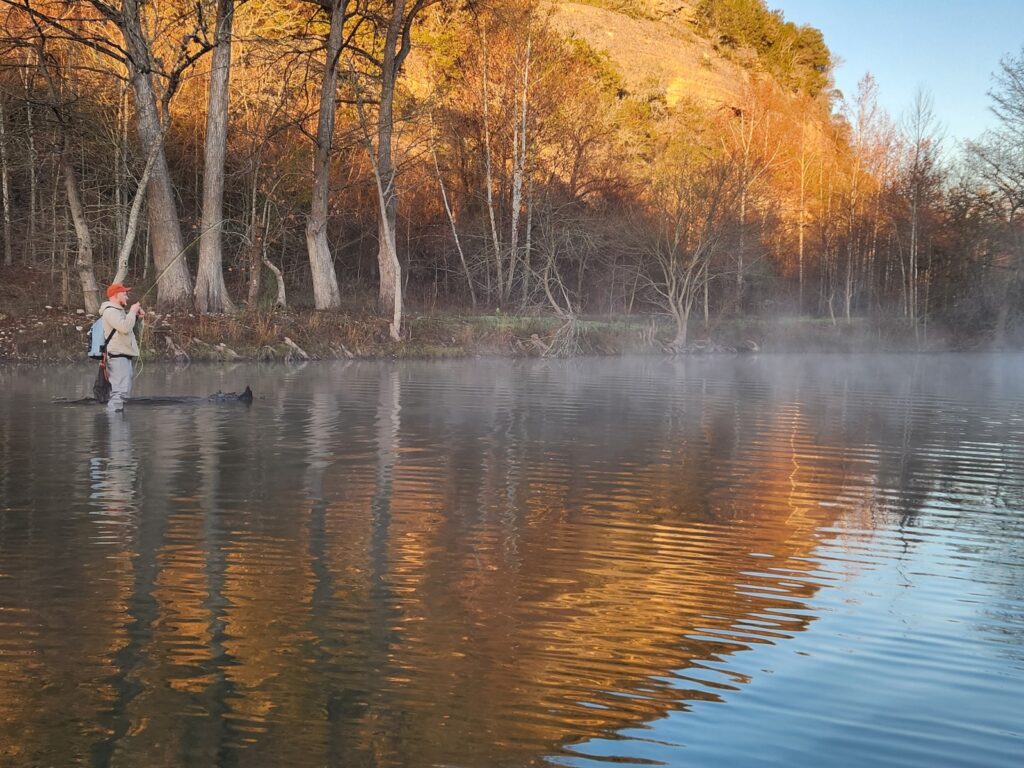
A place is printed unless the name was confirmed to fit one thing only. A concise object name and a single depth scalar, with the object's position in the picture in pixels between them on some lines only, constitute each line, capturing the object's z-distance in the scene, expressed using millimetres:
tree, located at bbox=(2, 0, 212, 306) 29844
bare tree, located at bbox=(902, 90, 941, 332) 53781
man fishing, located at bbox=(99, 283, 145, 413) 18078
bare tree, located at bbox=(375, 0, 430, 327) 36750
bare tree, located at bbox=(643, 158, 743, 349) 42719
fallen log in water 19453
